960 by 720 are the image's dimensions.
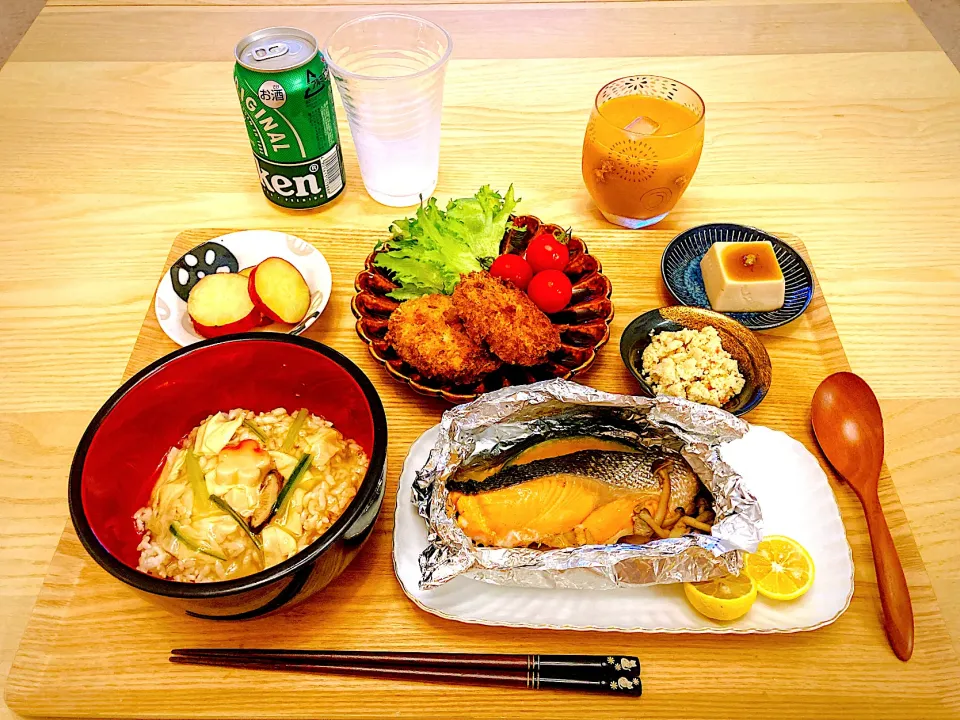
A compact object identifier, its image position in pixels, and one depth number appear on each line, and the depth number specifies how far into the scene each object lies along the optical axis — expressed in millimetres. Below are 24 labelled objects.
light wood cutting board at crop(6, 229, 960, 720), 324
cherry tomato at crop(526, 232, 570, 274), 477
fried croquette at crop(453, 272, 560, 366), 416
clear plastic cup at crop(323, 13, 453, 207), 511
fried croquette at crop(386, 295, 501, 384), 415
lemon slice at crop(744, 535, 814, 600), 337
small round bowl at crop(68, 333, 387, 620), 294
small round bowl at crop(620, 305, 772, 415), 419
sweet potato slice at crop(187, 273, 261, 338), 451
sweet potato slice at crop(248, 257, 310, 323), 448
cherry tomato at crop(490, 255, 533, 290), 473
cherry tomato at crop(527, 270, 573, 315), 454
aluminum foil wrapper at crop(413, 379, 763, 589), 325
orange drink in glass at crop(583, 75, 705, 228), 502
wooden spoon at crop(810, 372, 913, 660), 342
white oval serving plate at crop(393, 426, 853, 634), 335
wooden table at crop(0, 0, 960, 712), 452
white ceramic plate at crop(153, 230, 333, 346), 456
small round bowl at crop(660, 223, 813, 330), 479
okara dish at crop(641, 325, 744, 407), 415
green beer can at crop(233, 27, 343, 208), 477
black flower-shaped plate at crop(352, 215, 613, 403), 424
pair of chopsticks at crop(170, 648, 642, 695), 325
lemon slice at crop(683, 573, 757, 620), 326
